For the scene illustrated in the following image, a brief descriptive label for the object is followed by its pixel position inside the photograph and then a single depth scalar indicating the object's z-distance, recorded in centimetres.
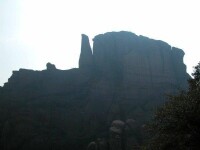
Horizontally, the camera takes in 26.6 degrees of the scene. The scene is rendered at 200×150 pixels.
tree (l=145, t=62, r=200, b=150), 2383
